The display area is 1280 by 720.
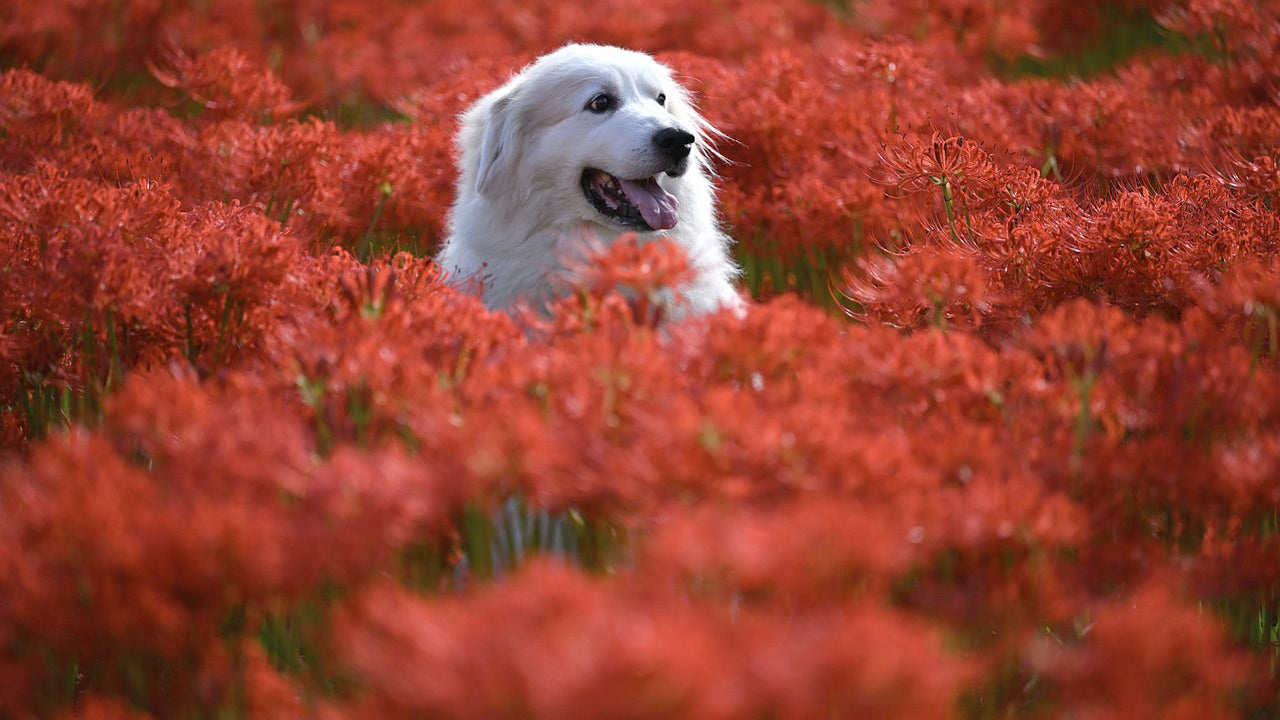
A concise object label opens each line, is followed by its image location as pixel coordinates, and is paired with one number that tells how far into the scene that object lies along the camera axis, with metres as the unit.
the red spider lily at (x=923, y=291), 4.48
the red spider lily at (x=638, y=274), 4.10
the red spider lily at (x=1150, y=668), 2.86
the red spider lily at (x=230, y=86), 9.65
